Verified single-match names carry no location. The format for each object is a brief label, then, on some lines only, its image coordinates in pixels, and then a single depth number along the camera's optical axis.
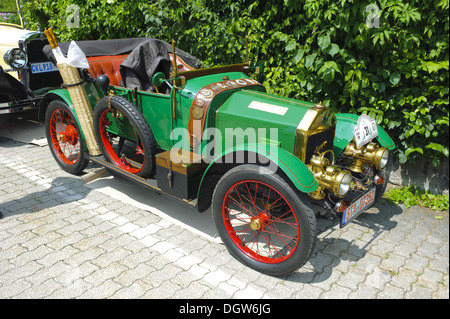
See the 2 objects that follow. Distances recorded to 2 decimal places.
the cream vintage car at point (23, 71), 5.80
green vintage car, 2.69
